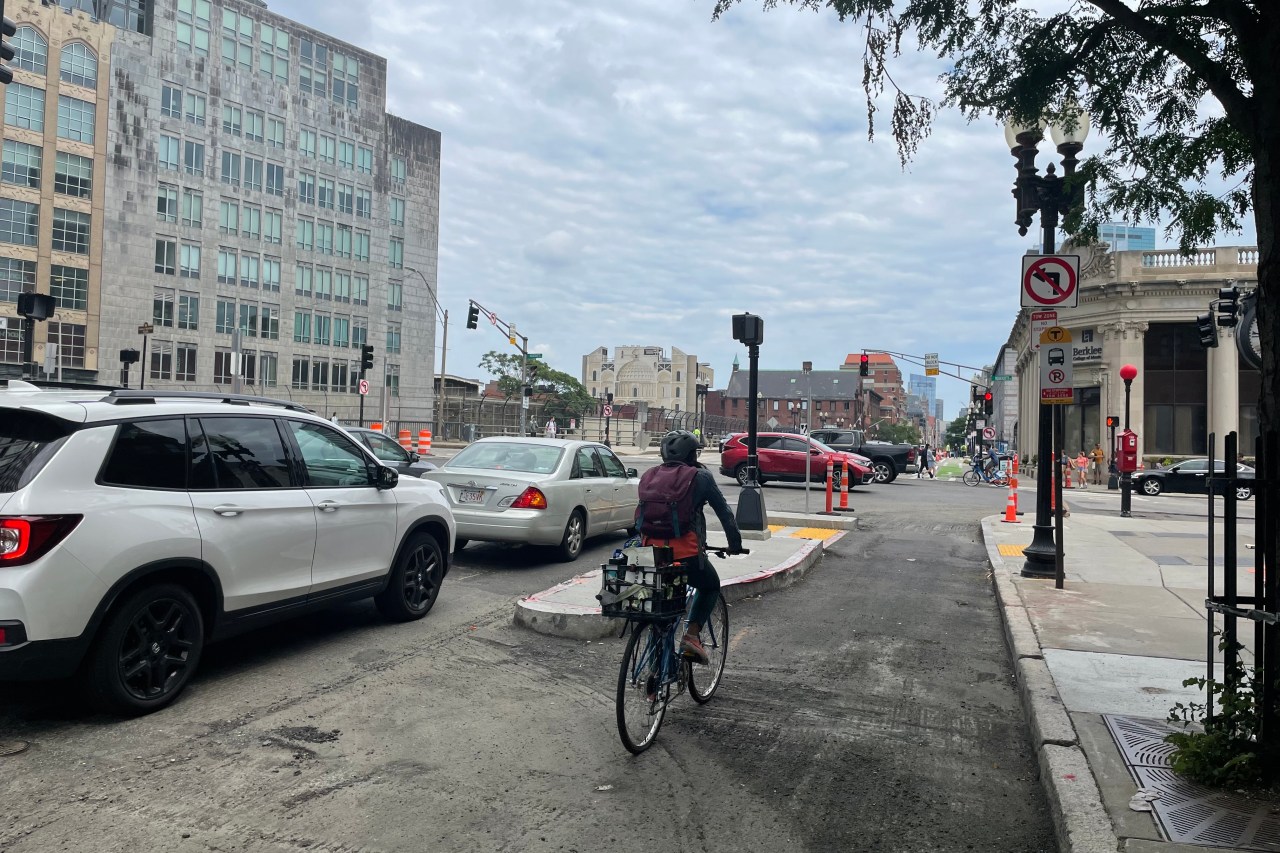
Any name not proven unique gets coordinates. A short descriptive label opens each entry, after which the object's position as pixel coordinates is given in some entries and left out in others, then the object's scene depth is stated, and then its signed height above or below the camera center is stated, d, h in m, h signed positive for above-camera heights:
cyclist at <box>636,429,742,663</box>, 5.22 -0.36
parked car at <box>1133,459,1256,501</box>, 31.83 -0.59
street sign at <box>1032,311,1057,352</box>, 10.08 +1.55
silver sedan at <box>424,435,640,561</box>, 10.30 -0.53
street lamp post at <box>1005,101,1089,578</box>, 10.67 +3.19
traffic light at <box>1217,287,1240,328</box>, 11.17 +1.98
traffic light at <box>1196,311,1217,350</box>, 16.93 +2.49
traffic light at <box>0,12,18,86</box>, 12.34 +5.28
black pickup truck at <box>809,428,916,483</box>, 31.94 +0.18
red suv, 25.81 -0.24
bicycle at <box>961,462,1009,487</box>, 34.41 -0.75
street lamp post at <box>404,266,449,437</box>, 54.92 +2.41
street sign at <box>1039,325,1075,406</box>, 9.89 +1.00
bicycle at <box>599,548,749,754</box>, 4.70 -1.02
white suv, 4.59 -0.54
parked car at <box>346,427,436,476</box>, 14.34 -0.11
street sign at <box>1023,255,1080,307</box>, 9.84 +1.93
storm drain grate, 3.53 -1.45
